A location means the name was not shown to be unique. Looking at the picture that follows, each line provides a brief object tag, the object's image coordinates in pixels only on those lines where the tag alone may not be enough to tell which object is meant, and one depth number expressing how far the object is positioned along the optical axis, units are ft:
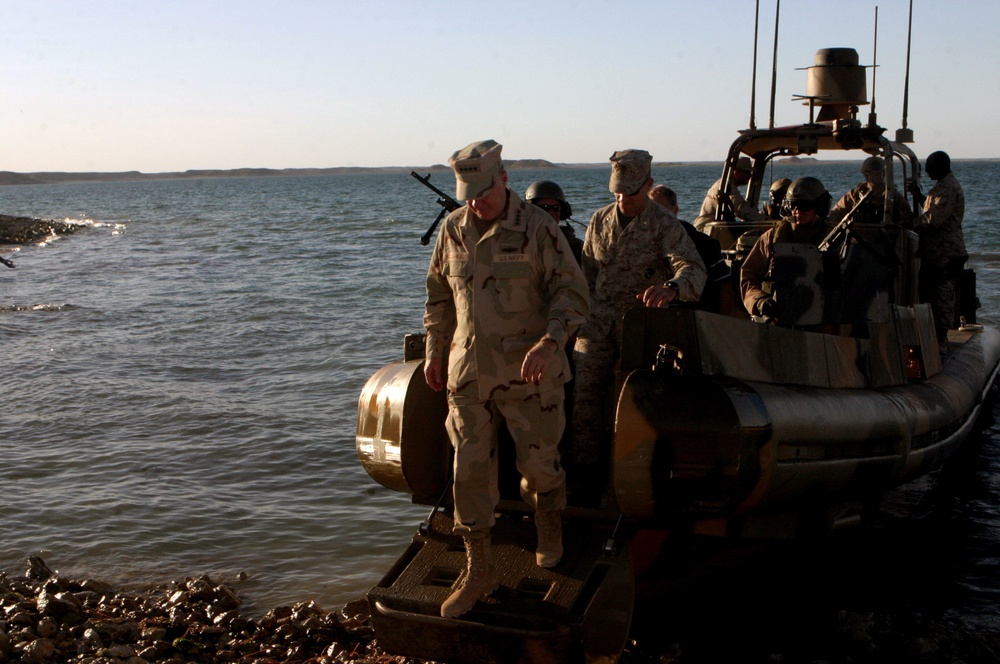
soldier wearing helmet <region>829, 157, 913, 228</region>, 25.73
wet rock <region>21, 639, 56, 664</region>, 16.87
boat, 14.35
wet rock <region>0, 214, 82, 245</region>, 122.89
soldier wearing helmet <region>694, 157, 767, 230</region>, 28.78
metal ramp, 13.70
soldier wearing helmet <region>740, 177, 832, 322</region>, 20.77
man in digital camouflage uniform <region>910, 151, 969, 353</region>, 28.99
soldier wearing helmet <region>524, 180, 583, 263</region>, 19.02
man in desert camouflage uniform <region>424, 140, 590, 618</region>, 14.10
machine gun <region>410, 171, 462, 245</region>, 17.87
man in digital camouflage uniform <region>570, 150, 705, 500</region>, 16.57
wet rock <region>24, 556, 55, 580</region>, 21.16
